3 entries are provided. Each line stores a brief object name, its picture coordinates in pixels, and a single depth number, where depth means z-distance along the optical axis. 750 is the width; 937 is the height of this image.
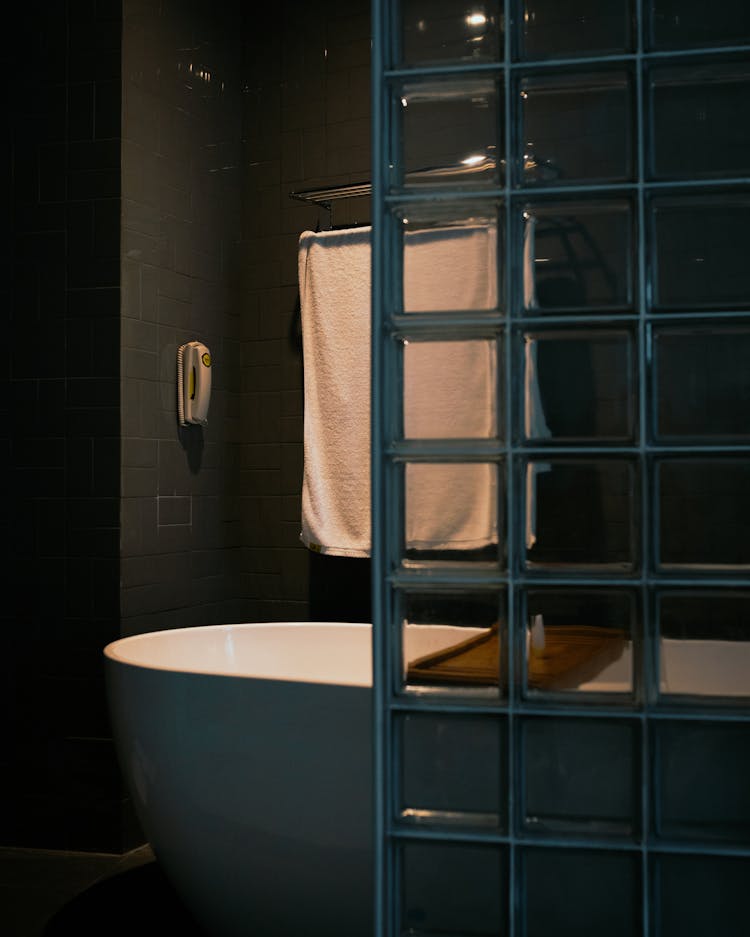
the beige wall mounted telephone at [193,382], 3.73
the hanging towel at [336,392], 3.75
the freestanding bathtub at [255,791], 2.60
